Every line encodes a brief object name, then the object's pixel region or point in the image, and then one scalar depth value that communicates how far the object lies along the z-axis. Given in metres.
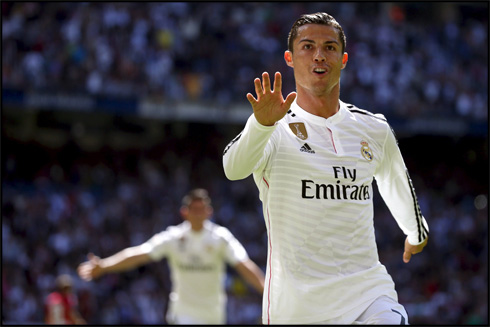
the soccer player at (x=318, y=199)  8.62
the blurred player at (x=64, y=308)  23.58
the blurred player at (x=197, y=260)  18.97
